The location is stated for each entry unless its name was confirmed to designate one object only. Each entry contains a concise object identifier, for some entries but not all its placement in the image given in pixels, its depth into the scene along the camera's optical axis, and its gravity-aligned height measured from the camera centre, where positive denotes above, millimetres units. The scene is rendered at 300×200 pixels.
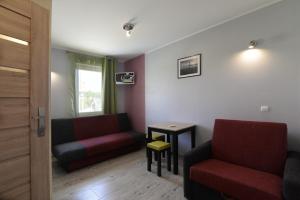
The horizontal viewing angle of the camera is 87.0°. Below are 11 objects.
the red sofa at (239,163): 1483 -752
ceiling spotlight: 2466 +1174
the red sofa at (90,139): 2721 -797
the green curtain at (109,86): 4078 +397
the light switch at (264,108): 2138 -110
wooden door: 1109 +20
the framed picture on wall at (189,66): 2919 +665
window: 3756 +292
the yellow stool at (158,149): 2497 -807
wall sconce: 2211 +787
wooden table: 2535 -503
